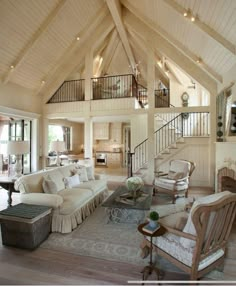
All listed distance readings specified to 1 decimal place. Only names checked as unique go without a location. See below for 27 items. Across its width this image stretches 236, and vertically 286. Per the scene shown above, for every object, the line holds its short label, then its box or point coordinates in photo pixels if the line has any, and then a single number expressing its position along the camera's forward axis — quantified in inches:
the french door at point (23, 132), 288.2
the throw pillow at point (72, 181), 160.4
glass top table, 128.1
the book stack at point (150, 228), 78.6
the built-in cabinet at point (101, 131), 430.6
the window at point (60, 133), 399.6
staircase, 269.6
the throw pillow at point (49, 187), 134.5
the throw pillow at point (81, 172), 182.3
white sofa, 120.9
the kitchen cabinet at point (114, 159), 422.3
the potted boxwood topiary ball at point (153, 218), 80.6
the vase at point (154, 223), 81.2
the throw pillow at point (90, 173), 196.5
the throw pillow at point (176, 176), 193.3
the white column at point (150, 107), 266.2
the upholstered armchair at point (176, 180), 185.8
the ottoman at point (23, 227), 101.1
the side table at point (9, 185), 144.9
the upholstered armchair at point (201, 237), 69.2
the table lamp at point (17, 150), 159.6
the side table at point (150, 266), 77.6
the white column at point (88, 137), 293.9
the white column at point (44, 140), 310.7
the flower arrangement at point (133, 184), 140.3
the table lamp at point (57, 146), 227.1
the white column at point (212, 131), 246.5
